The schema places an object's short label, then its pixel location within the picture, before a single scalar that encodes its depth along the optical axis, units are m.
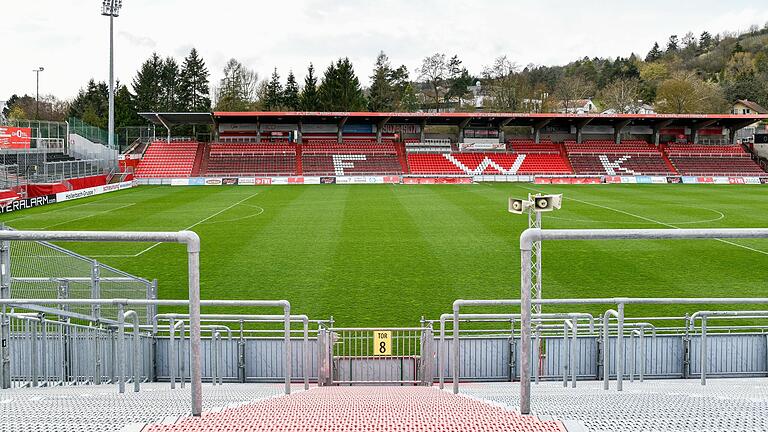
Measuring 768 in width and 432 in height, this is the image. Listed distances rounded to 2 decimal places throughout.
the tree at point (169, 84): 107.31
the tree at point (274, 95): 108.81
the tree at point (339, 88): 99.31
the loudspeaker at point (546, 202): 11.95
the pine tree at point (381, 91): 108.94
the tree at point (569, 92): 113.31
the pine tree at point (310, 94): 101.62
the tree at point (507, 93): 102.75
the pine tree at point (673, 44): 191.95
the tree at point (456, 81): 118.38
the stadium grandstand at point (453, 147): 66.50
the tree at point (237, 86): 107.44
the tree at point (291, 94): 109.44
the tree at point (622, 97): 109.31
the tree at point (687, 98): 103.12
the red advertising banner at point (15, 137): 45.66
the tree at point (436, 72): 116.31
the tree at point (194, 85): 106.75
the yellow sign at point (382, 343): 10.88
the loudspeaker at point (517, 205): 12.21
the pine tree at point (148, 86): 103.62
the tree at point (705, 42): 179.56
